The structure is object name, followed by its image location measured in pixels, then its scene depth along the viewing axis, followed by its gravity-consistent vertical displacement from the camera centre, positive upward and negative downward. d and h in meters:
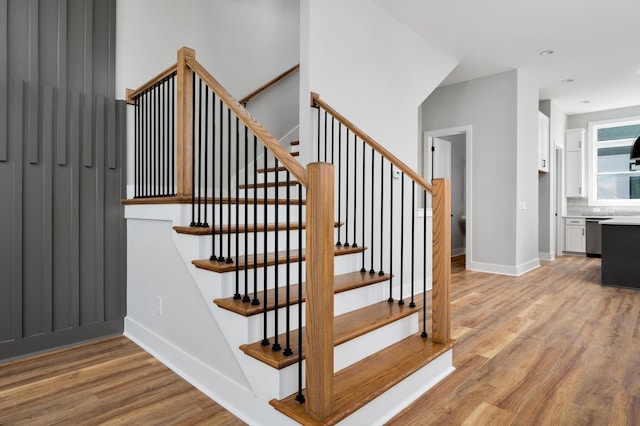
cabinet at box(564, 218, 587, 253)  7.40 -0.45
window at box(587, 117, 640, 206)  7.42 +1.00
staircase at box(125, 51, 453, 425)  1.52 -0.61
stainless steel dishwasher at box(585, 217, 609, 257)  7.20 -0.44
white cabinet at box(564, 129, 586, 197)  7.66 +1.03
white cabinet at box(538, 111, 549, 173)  6.38 +1.25
